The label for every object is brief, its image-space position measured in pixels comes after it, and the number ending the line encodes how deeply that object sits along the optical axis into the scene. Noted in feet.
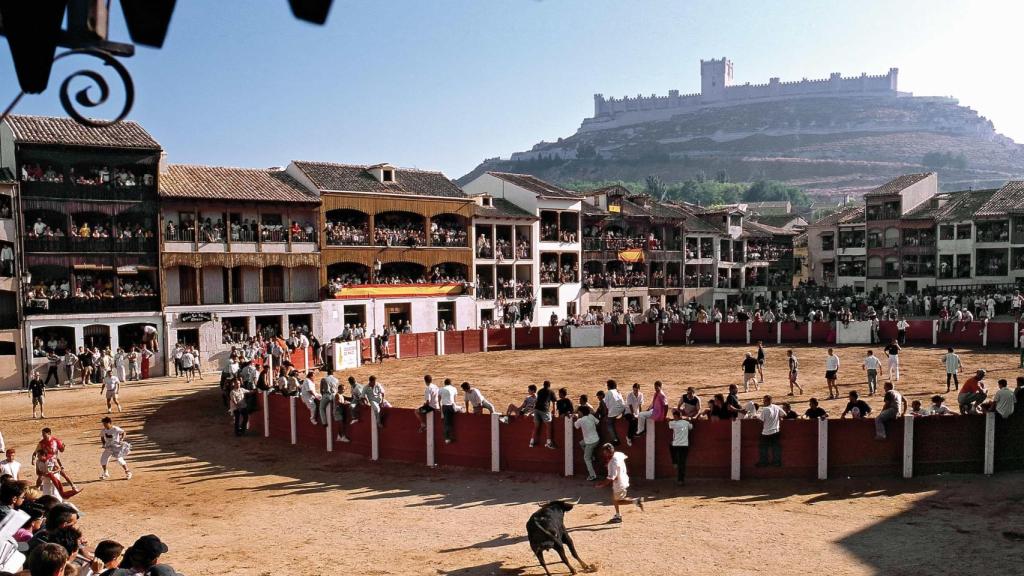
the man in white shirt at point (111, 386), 80.69
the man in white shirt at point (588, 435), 50.42
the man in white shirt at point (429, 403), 56.80
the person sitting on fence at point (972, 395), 57.31
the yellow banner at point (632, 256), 191.83
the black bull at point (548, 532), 34.06
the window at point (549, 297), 176.76
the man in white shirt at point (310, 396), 63.62
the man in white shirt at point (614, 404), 53.21
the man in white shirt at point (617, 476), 42.42
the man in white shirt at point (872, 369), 77.16
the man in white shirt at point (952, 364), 79.82
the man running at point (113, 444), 54.19
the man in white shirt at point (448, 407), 55.98
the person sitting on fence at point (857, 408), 51.83
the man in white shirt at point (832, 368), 77.15
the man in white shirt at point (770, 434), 49.80
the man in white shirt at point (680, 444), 49.44
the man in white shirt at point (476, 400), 57.57
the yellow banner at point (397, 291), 143.84
